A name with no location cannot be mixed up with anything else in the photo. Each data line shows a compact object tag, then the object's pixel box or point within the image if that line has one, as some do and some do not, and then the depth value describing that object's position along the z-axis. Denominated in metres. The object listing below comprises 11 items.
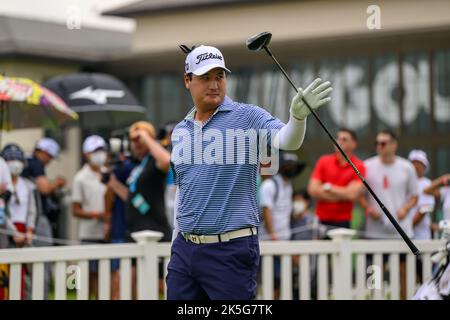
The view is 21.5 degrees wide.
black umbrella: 15.32
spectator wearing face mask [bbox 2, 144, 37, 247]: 11.34
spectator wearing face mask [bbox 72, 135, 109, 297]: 12.94
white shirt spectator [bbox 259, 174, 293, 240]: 12.65
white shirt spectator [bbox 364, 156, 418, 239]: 11.64
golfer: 6.29
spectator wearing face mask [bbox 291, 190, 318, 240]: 12.99
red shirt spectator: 11.88
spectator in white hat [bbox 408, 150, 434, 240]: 12.12
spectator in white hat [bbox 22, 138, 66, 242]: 12.30
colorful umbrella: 12.20
